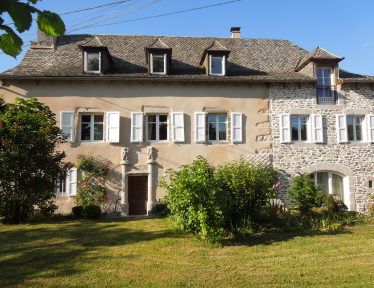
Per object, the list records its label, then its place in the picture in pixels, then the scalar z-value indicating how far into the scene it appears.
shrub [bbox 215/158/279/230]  6.59
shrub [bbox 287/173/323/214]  8.97
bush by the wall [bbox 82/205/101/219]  8.88
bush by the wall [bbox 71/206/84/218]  9.03
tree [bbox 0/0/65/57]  1.65
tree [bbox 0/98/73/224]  7.48
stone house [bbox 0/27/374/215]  10.80
